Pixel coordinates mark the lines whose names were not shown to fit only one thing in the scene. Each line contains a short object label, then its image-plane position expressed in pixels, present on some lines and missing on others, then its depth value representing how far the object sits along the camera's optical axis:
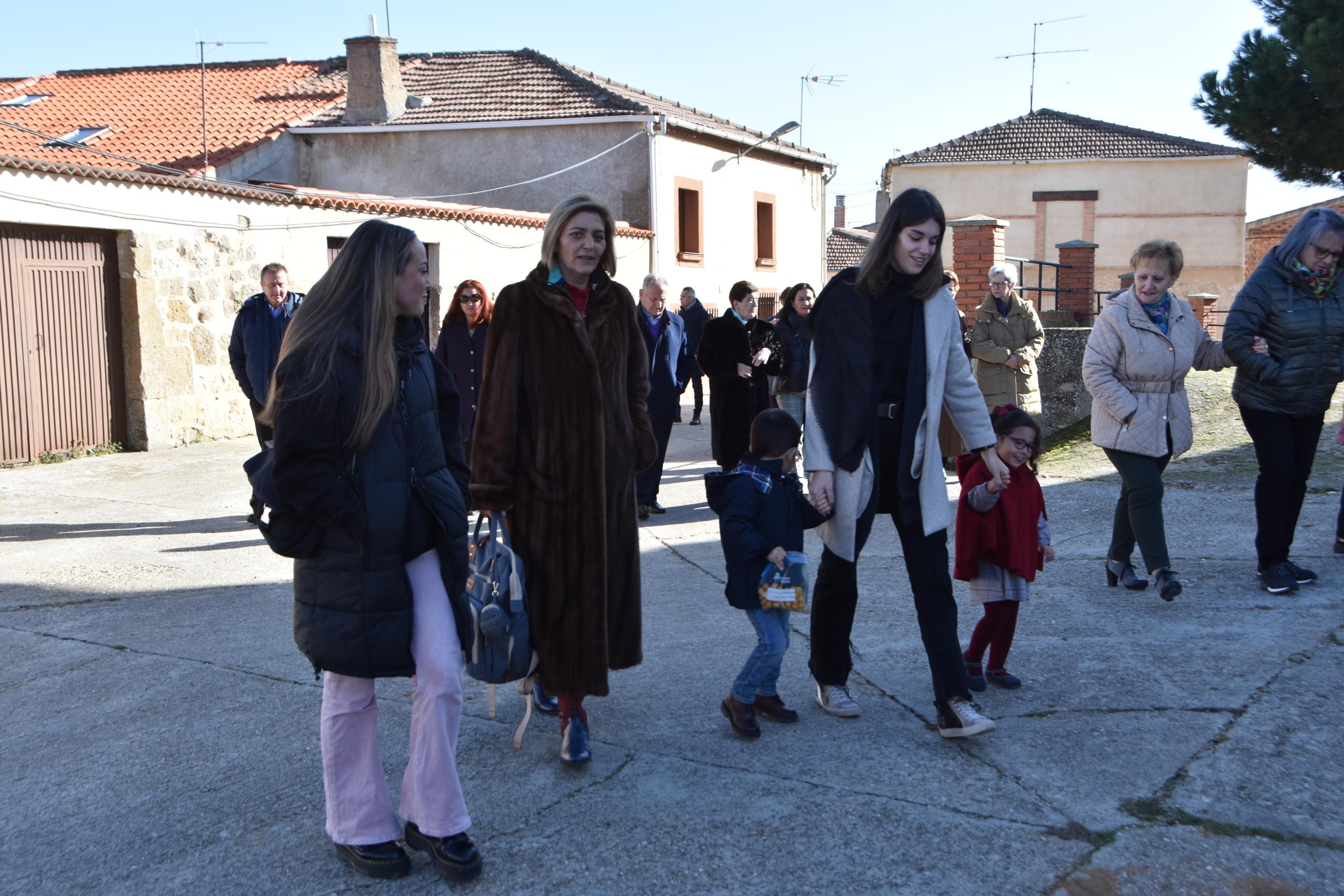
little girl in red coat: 4.28
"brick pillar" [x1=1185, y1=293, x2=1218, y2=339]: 16.12
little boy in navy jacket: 3.86
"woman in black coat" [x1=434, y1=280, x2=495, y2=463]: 7.57
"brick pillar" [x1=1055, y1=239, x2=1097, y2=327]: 14.38
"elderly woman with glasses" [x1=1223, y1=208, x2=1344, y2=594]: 5.49
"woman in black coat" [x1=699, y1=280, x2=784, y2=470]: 9.19
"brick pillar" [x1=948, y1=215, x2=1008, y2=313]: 11.84
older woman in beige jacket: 5.50
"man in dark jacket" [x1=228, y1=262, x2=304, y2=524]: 7.50
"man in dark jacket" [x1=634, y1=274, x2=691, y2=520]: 8.52
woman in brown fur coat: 3.71
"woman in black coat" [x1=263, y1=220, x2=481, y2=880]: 2.86
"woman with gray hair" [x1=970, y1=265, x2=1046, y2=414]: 8.77
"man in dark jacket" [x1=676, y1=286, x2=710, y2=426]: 14.76
